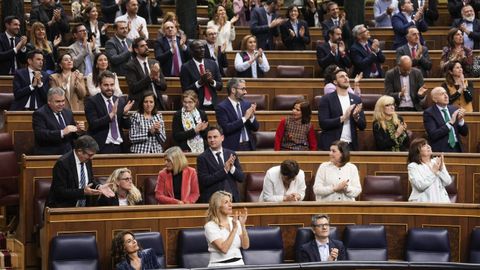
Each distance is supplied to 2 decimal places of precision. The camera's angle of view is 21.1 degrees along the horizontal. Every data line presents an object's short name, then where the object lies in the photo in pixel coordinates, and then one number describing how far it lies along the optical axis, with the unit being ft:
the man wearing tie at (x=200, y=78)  42.06
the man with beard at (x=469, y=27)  49.14
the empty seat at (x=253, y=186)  37.04
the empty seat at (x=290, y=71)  47.98
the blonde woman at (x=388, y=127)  39.14
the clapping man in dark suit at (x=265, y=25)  49.56
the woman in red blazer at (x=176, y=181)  34.47
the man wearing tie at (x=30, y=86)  40.09
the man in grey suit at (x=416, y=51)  46.21
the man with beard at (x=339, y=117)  39.29
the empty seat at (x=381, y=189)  37.17
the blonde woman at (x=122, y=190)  33.27
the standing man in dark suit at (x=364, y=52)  46.47
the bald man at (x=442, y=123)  39.63
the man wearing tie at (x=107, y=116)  37.65
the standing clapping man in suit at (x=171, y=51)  44.50
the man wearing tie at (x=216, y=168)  35.04
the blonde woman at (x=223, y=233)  31.17
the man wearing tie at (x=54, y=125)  36.40
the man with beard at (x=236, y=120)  39.04
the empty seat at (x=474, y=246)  33.86
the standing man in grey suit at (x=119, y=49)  43.32
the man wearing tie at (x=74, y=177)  33.17
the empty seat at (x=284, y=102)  44.45
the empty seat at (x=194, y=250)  32.68
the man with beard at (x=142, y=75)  40.83
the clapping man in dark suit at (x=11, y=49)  44.21
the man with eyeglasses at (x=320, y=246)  32.24
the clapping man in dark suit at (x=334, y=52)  46.73
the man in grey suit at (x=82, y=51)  43.37
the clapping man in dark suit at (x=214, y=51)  45.14
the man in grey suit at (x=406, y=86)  43.06
